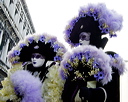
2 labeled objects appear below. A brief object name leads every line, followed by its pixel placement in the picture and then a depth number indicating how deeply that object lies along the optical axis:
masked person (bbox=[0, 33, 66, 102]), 2.49
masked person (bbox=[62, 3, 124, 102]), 2.31
